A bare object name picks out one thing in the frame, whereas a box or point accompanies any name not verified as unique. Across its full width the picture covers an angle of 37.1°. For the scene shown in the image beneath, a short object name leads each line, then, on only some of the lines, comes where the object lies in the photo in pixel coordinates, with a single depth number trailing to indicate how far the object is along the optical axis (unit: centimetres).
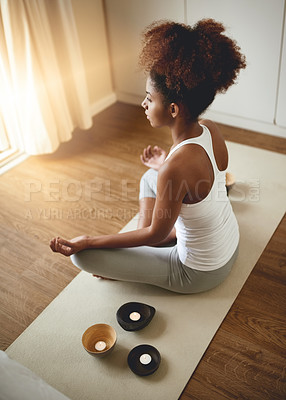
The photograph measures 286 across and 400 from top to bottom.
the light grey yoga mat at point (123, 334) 154
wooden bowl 160
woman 131
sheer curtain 247
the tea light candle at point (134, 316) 170
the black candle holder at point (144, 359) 155
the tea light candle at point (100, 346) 161
